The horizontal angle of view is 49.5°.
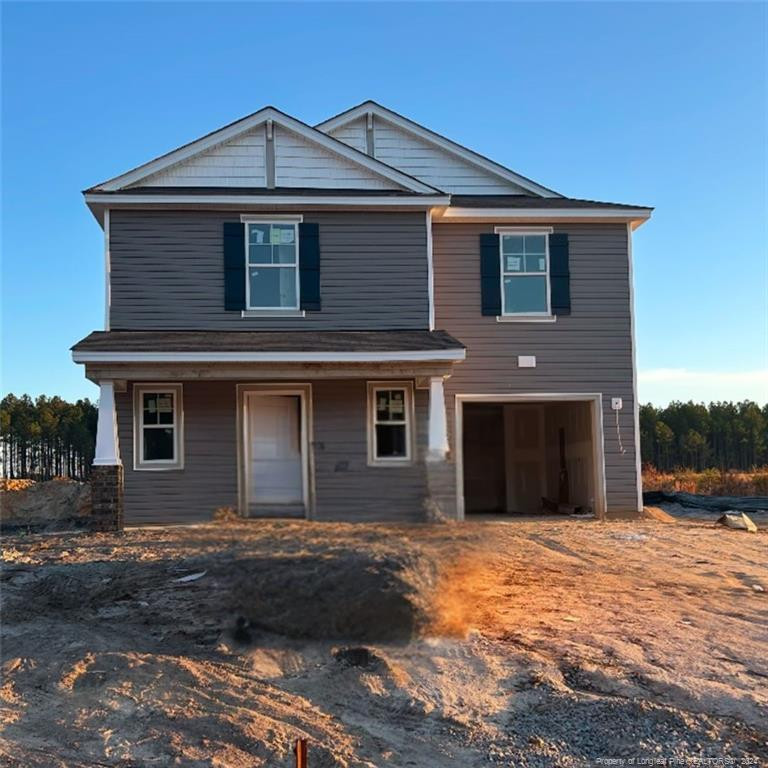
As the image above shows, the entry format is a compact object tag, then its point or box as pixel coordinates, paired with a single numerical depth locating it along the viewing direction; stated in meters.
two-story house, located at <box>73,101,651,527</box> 12.03
